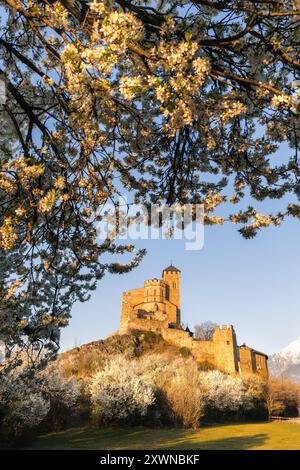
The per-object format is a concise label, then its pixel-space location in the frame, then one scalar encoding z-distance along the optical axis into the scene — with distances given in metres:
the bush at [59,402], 22.89
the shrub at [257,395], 40.62
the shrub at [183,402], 26.12
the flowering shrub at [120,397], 24.05
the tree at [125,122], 3.69
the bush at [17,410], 15.68
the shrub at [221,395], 35.88
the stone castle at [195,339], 55.16
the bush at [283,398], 43.92
